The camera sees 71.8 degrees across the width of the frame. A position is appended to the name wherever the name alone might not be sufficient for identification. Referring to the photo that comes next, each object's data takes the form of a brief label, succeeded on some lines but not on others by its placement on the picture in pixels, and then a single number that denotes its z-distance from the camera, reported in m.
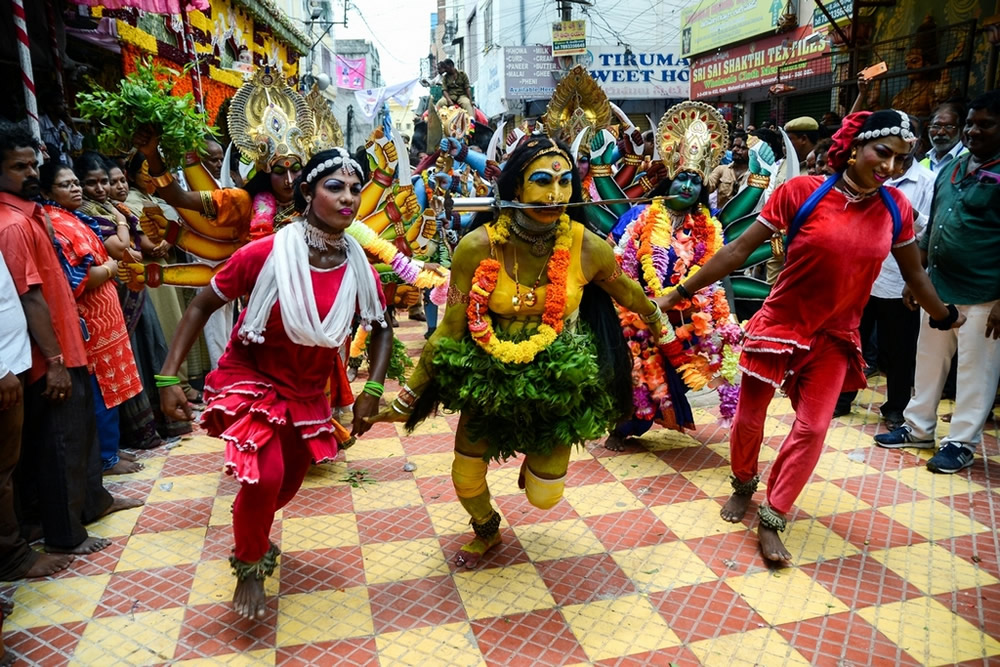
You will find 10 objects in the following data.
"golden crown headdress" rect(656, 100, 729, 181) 4.54
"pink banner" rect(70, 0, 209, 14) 6.34
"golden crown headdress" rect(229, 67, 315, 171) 4.16
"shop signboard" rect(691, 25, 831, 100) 12.90
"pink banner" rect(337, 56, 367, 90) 26.30
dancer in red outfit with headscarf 3.16
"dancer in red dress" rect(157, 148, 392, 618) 2.75
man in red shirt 3.11
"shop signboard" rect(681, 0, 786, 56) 14.32
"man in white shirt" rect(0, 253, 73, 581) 2.88
